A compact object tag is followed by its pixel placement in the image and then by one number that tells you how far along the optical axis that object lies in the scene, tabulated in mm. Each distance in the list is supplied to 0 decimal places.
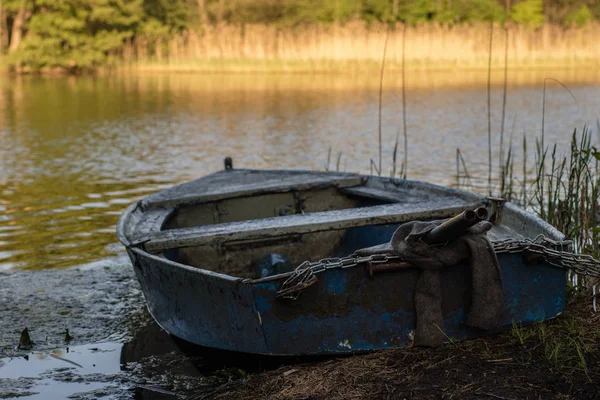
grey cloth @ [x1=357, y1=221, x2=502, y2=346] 3926
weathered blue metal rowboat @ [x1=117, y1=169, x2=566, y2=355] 3998
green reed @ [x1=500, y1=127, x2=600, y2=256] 5318
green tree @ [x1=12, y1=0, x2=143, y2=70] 32562
